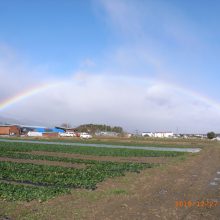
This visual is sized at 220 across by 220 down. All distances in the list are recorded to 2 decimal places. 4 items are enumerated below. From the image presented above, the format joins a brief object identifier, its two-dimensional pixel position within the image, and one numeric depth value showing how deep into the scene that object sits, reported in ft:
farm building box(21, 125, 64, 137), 323.17
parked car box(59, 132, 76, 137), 335.53
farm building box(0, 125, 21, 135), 329.20
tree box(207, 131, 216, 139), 415.42
